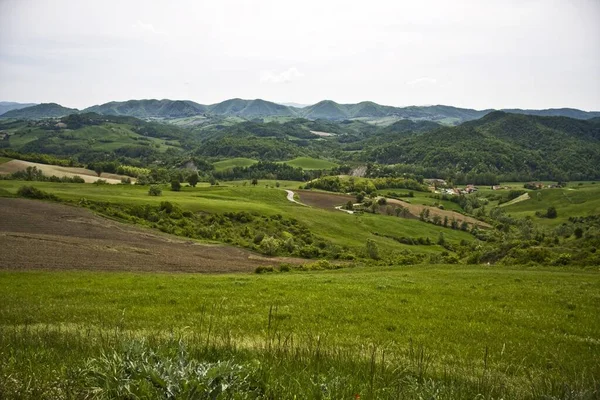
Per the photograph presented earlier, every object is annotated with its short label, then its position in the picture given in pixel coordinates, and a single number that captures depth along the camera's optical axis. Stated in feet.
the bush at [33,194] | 230.89
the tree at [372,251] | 240.94
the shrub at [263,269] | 139.23
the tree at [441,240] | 367.99
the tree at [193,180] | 493.36
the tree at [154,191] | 340.76
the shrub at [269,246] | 202.49
